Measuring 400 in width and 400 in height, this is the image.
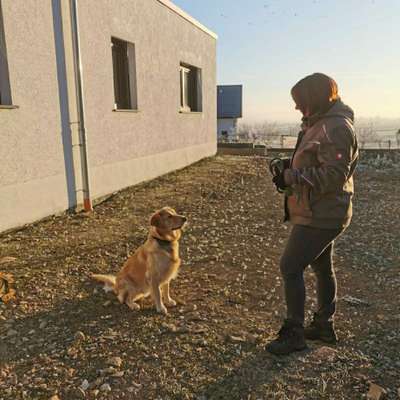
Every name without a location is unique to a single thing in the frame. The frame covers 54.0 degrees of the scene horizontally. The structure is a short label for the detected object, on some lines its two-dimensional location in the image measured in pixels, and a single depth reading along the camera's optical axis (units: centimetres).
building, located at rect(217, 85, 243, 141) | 4144
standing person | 260
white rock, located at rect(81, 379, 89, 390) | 267
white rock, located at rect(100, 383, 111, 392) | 265
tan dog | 369
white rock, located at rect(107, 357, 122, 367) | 291
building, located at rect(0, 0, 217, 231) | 591
